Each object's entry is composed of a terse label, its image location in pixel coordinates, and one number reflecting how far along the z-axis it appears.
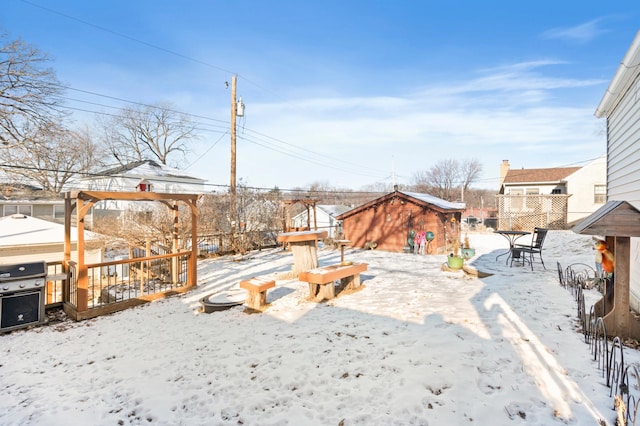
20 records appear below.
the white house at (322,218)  24.31
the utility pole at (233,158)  13.12
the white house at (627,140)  4.04
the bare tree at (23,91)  12.69
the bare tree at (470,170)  40.56
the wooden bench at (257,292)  5.98
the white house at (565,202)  19.72
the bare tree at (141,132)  31.47
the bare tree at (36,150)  12.68
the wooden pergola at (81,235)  5.82
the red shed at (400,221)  13.24
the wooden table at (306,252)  8.02
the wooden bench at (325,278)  6.26
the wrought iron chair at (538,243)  8.93
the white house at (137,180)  22.45
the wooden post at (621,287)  3.71
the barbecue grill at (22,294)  5.20
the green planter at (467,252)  9.23
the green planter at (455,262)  8.56
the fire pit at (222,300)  6.04
